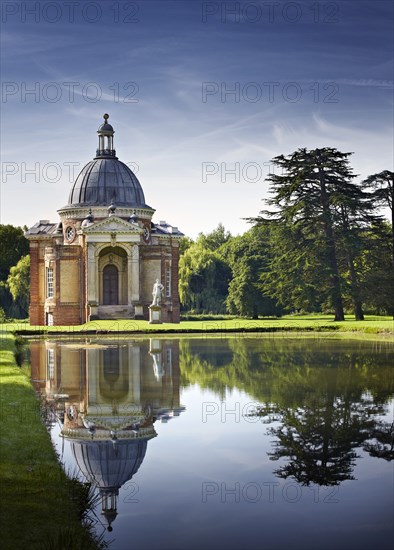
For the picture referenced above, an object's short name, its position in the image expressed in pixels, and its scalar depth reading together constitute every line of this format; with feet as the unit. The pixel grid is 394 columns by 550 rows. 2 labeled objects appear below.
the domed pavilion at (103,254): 181.57
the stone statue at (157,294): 166.61
